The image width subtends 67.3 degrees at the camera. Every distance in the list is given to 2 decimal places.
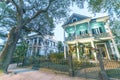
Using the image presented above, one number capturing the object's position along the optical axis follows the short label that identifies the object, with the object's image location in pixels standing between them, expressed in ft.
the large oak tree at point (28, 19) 35.14
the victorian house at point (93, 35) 48.18
